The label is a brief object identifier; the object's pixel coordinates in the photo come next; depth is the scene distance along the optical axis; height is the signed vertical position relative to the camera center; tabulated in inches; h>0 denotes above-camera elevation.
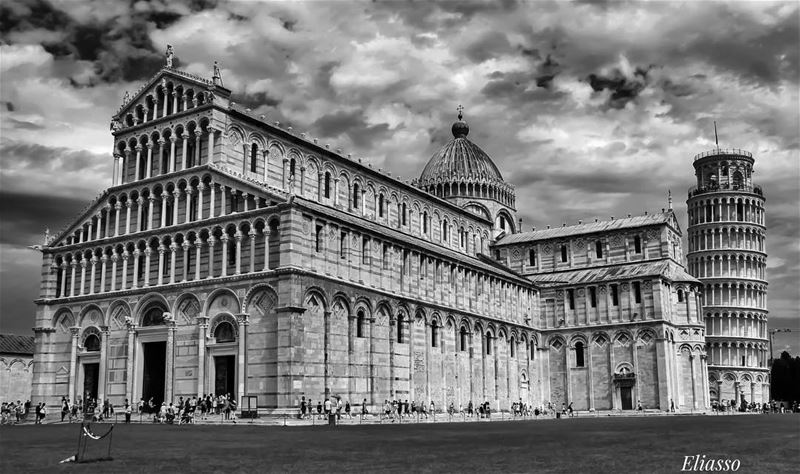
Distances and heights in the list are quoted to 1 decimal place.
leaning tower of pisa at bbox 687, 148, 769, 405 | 4072.3 +511.9
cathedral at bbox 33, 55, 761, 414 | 1897.1 +219.2
